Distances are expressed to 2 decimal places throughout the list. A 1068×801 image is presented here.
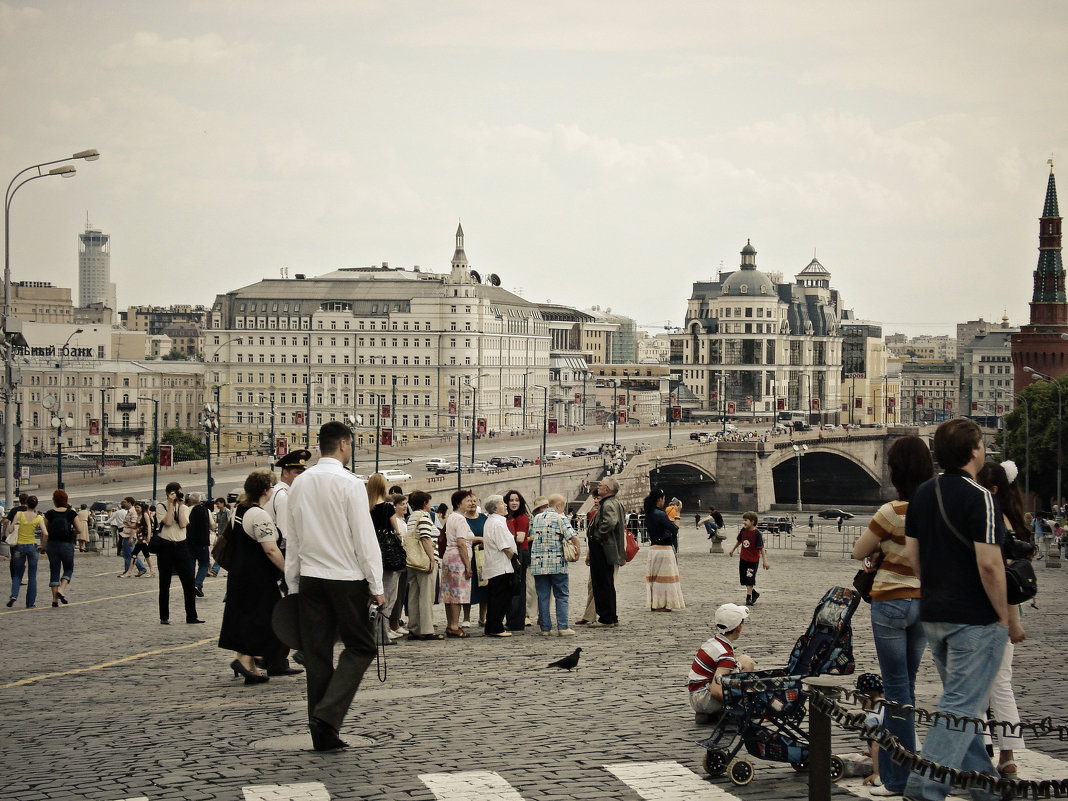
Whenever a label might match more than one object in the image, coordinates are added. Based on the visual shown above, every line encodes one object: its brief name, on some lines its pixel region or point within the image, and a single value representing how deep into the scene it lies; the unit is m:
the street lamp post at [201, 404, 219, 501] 62.79
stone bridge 93.75
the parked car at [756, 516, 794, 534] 56.86
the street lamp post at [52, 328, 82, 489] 50.77
